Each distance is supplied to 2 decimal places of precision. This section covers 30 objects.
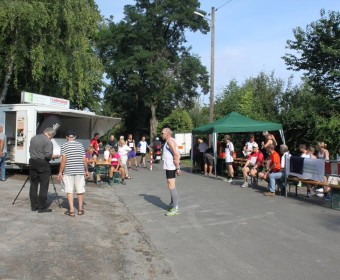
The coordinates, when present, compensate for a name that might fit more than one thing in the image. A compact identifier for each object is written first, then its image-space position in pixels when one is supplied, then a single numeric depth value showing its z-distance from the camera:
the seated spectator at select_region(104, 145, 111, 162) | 14.27
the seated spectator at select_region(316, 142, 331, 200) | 12.80
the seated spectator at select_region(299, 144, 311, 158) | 12.99
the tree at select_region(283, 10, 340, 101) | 19.69
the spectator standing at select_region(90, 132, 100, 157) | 16.83
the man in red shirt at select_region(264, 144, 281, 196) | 12.02
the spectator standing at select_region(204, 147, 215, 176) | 18.46
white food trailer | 14.87
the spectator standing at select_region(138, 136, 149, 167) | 23.08
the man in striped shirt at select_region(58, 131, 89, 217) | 8.54
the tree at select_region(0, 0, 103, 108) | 17.05
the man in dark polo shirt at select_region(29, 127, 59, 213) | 8.73
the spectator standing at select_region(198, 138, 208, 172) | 20.20
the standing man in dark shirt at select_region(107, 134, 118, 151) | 18.30
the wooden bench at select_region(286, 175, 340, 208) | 10.05
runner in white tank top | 9.02
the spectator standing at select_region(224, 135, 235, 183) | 16.09
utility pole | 23.08
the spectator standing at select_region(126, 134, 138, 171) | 20.51
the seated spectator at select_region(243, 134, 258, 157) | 17.88
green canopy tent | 17.20
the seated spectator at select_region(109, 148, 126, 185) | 14.05
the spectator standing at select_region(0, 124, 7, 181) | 13.01
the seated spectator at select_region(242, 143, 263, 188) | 13.81
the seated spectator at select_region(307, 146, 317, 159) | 12.95
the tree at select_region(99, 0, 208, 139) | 43.38
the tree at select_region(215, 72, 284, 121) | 25.59
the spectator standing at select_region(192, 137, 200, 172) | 20.55
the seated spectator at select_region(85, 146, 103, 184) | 14.13
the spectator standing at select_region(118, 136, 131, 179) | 15.58
